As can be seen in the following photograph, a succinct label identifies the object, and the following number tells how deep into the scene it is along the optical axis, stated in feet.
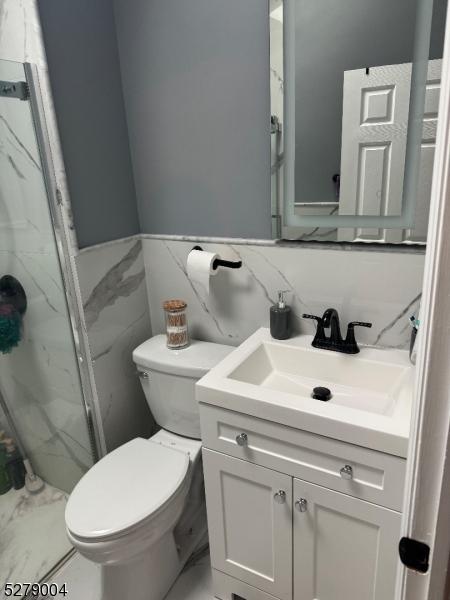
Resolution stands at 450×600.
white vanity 3.34
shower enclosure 4.89
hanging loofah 5.70
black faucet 4.43
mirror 3.76
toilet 4.14
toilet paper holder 5.04
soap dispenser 4.77
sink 3.27
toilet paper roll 5.04
